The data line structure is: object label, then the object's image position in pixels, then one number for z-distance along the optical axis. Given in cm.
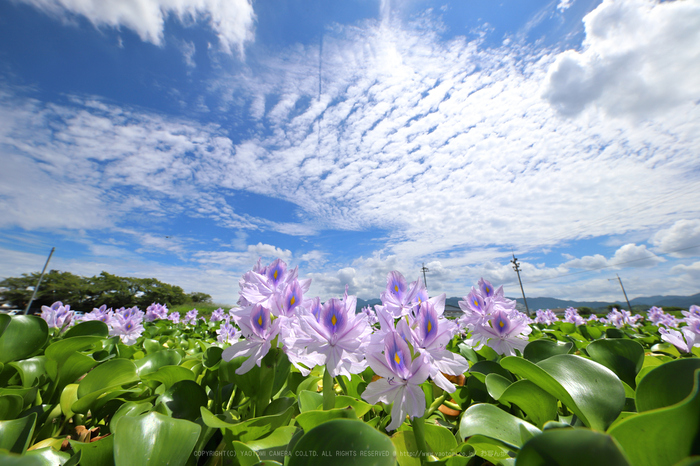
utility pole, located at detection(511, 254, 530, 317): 3491
